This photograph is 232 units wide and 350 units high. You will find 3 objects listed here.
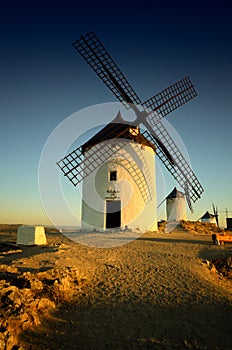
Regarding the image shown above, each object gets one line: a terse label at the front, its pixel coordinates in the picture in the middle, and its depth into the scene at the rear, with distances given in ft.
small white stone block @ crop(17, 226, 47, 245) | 34.04
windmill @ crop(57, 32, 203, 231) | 48.53
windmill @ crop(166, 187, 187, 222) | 106.00
